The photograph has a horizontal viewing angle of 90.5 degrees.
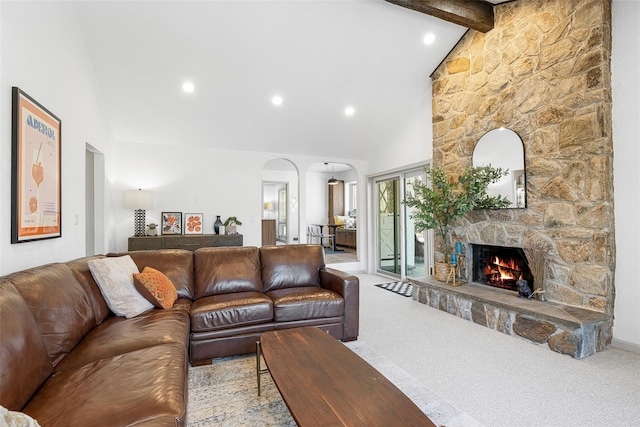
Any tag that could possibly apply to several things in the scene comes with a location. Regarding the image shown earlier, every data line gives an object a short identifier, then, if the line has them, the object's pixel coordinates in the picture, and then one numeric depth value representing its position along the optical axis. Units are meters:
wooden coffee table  1.26
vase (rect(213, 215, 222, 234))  5.48
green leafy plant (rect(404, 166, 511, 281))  3.84
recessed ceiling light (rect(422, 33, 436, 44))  4.04
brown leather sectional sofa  1.28
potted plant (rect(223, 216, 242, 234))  5.54
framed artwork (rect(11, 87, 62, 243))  2.05
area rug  1.86
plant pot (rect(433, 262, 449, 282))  4.22
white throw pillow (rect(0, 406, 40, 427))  0.88
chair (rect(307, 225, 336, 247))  10.33
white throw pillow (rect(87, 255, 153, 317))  2.41
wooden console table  4.77
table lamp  4.86
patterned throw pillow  2.54
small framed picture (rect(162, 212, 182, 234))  5.32
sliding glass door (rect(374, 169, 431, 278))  5.66
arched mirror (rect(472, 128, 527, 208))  3.58
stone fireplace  2.91
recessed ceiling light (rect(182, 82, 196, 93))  4.23
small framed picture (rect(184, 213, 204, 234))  5.47
